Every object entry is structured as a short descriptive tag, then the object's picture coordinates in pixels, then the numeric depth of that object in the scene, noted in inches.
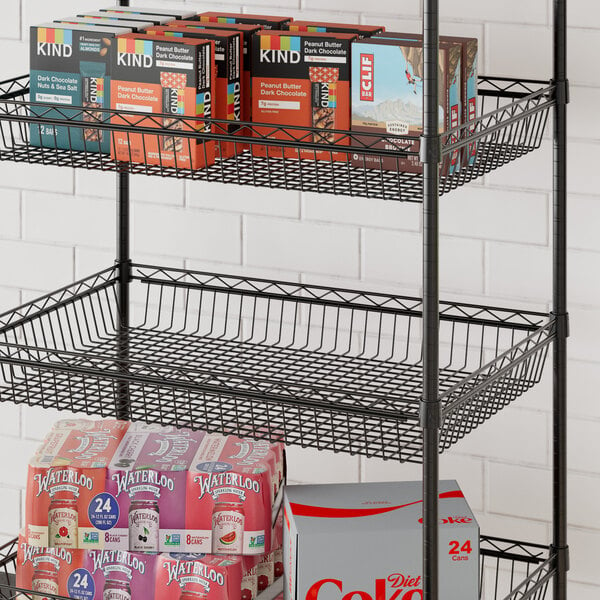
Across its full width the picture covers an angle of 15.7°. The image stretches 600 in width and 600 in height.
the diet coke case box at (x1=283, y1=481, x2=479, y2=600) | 144.2
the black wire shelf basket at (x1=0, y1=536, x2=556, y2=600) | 159.4
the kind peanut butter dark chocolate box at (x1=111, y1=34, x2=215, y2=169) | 141.9
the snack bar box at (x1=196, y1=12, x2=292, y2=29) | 155.9
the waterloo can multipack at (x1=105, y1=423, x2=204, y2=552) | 154.3
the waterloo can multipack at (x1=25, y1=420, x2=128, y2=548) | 156.1
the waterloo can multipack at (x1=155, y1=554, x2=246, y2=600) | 153.3
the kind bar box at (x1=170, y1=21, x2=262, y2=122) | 149.6
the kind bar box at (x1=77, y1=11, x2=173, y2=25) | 156.5
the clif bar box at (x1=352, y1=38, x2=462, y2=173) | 136.3
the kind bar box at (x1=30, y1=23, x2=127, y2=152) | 148.6
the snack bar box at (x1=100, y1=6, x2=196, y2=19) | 161.4
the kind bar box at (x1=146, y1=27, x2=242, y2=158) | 146.0
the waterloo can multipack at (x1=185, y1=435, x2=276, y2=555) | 153.3
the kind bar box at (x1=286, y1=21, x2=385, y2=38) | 150.4
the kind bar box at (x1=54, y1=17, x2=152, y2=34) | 151.3
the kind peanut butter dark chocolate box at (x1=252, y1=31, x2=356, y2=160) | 144.0
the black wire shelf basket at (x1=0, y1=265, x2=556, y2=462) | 145.8
